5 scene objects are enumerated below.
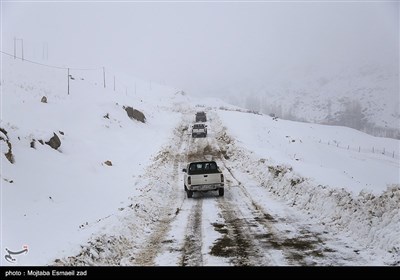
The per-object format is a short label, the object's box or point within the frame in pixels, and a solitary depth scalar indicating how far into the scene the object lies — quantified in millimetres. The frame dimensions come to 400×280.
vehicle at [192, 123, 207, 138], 47928
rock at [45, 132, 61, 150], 23594
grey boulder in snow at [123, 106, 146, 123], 52300
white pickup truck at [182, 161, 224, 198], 19188
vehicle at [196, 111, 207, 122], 66375
